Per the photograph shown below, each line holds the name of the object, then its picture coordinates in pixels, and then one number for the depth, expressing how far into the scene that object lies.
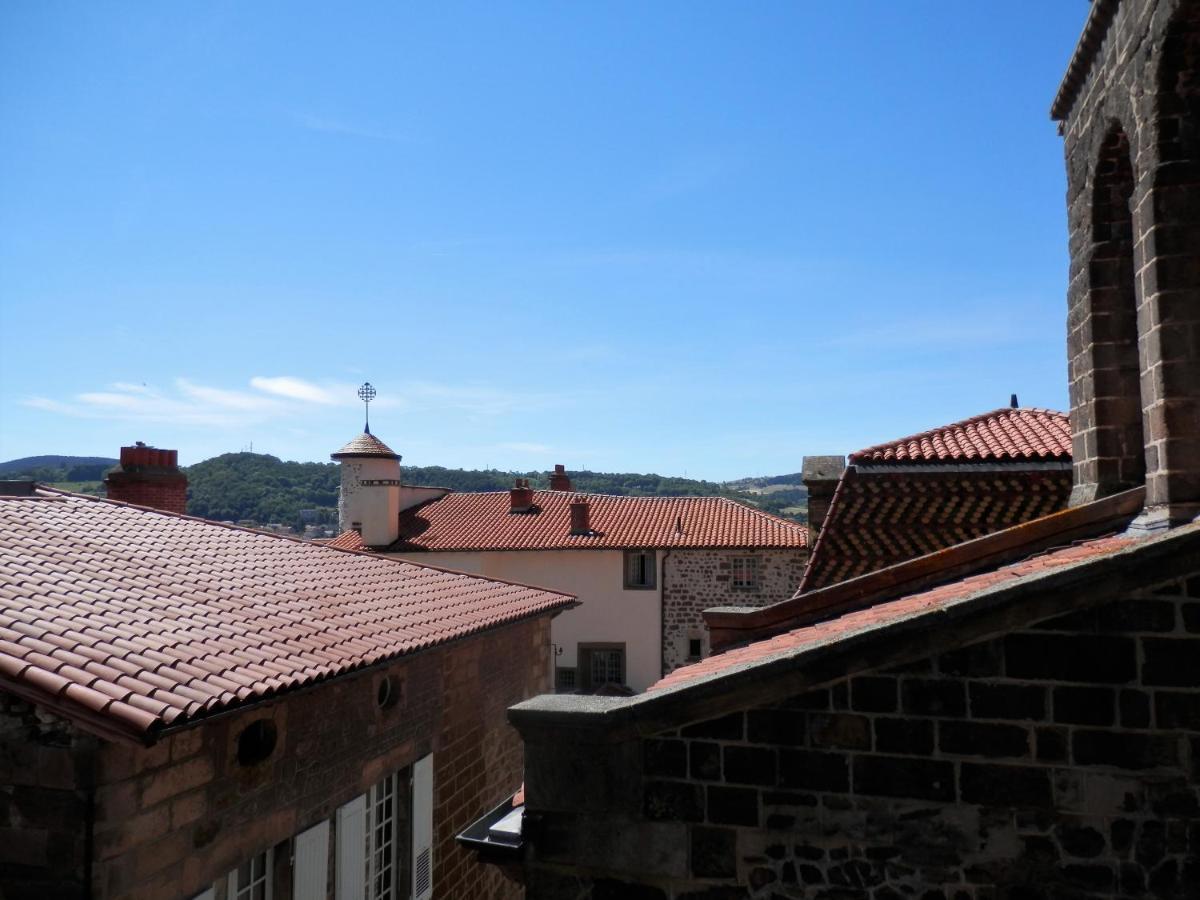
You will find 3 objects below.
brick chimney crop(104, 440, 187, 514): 12.84
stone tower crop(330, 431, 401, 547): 29.20
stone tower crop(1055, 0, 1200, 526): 4.45
